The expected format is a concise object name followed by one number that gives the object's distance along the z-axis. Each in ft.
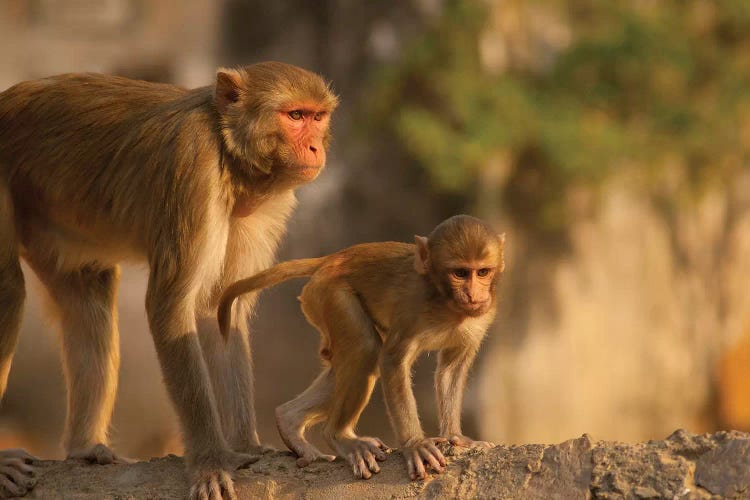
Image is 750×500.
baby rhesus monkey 39.52
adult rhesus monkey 40.91
